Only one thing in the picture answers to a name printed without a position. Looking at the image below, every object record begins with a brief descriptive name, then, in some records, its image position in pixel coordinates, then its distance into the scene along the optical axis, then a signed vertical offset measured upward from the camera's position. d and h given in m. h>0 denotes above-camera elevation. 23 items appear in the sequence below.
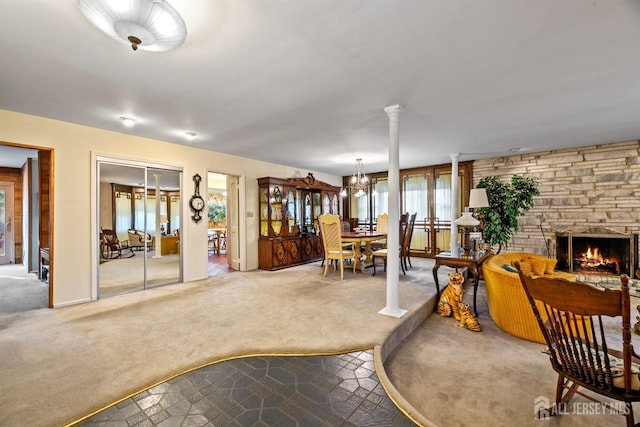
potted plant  4.70 +0.14
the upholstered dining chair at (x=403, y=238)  5.19 -0.49
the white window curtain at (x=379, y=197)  7.97 +0.47
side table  3.55 -0.65
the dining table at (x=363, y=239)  5.11 -0.50
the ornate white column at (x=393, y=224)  3.13 -0.13
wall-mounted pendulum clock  4.91 +0.22
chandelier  5.96 +0.69
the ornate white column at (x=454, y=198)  5.52 +0.28
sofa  2.87 -1.00
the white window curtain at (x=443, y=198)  6.85 +0.37
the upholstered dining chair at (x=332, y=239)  4.91 -0.48
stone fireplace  4.83 -0.78
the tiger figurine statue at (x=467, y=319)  3.13 -1.25
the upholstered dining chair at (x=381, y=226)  6.35 -0.33
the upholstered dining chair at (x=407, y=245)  5.27 -0.64
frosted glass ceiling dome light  1.45 +1.09
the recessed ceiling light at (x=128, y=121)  3.49 +1.22
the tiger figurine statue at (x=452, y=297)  3.49 -1.10
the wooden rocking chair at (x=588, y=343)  1.37 -0.72
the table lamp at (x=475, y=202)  3.92 +0.15
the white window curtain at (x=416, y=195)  7.20 +0.46
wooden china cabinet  5.94 -0.14
